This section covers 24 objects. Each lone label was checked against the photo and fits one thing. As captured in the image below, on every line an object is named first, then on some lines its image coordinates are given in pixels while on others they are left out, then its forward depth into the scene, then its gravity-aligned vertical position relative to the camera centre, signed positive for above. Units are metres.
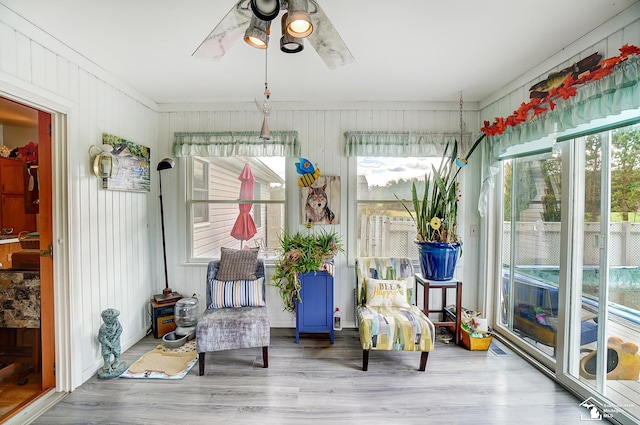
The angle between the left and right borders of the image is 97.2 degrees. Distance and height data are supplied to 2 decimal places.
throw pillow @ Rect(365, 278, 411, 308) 2.77 -0.85
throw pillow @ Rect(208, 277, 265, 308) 2.71 -0.84
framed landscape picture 2.54 +0.41
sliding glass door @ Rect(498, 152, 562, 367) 2.43 -0.42
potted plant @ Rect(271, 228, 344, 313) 2.83 -0.52
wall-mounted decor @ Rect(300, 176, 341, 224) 3.22 +0.08
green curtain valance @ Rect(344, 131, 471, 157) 3.19 +0.72
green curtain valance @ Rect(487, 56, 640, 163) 1.64 +0.69
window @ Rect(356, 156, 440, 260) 3.31 +0.06
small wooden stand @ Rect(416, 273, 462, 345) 2.80 -0.93
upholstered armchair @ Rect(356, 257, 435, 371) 2.35 -0.96
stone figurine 2.32 -1.12
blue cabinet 2.89 -1.00
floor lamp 2.92 -0.68
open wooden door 2.12 -0.35
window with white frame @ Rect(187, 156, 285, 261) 3.35 +0.04
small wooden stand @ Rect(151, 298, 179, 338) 2.98 -1.19
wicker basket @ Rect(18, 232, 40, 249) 2.41 -0.29
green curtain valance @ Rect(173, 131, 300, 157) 3.20 +0.70
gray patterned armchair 2.36 -0.96
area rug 2.34 -1.39
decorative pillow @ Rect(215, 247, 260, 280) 2.78 -0.58
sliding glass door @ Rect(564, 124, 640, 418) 1.82 -0.44
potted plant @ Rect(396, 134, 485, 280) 2.74 -0.24
